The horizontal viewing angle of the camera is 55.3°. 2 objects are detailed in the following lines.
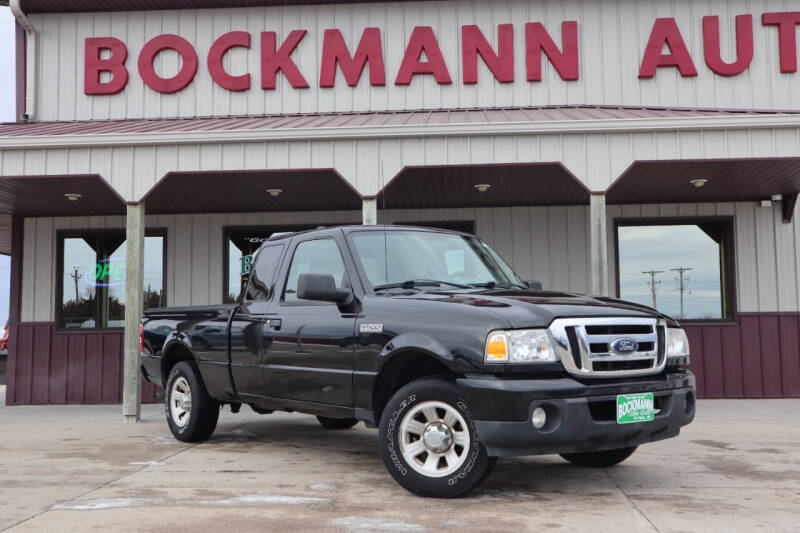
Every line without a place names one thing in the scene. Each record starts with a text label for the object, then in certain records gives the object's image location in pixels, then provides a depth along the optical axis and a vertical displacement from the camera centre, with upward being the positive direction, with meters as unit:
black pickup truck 4.54 -0.31
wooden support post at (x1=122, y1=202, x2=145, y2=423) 9.33 +0.00
